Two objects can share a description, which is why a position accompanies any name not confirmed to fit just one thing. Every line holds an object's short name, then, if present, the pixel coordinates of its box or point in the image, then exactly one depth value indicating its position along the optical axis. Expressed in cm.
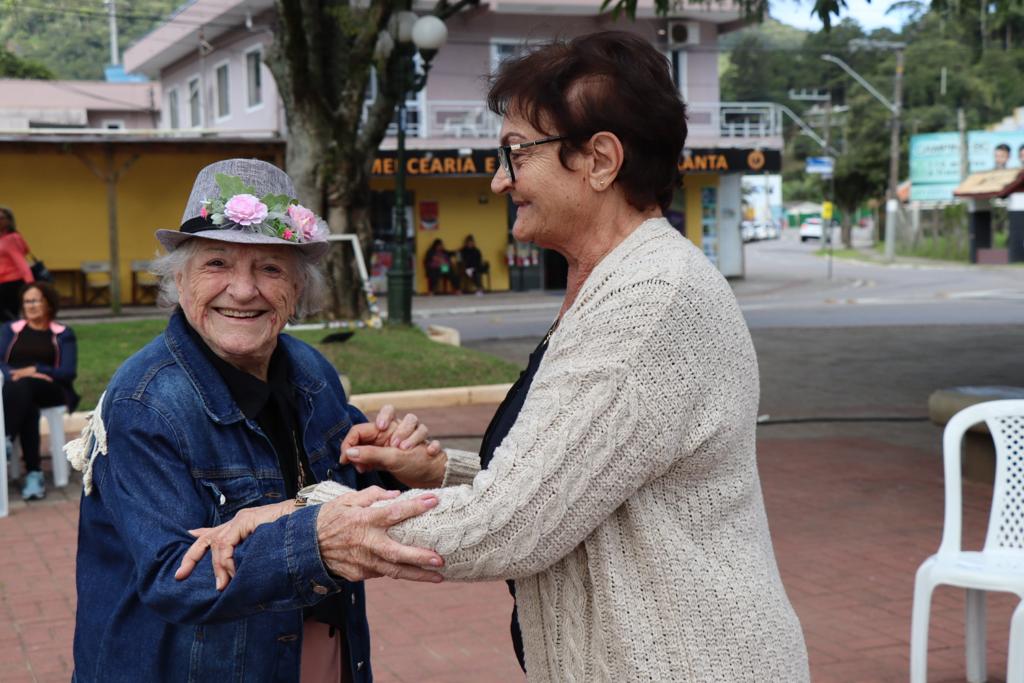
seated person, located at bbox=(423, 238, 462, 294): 3106
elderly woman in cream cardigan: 196
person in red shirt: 1270
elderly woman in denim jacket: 211
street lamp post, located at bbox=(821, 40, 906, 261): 4841
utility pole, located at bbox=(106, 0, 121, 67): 5969
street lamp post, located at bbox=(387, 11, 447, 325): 1559
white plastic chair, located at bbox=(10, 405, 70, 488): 878
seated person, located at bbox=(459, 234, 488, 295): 3133
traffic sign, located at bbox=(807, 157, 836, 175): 4703
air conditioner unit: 3344
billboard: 5112
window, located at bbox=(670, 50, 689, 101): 3406
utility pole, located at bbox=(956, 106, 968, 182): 5175
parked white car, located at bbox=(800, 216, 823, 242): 7500
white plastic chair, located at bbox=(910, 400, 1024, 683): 450
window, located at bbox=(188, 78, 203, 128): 3662
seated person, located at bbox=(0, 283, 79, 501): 862
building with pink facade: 3073
